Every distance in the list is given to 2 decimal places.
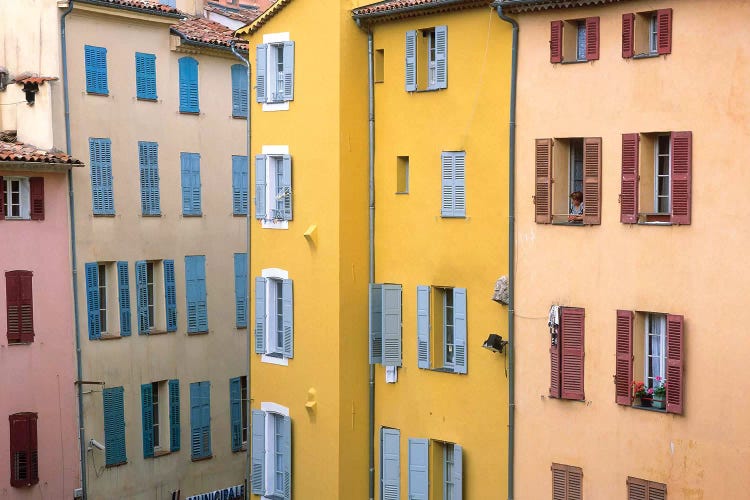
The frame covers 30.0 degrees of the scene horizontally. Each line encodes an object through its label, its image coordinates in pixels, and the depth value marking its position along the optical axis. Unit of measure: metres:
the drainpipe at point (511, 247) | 29.27
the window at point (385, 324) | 32.69
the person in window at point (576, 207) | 28.36
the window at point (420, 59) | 32.03
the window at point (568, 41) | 28.31
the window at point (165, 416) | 41.31
